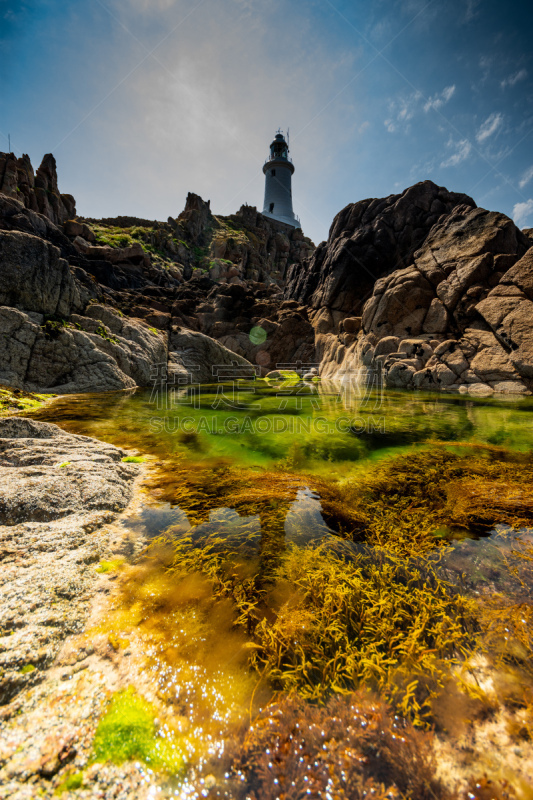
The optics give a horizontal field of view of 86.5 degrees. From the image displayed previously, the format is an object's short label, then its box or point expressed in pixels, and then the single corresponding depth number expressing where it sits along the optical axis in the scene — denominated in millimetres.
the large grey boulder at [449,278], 22469
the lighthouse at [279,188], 94812
